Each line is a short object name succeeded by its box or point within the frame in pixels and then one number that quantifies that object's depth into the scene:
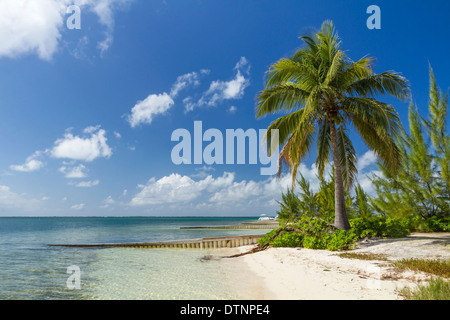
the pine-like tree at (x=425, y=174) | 15.83
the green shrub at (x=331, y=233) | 12.09
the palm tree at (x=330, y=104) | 12.46
